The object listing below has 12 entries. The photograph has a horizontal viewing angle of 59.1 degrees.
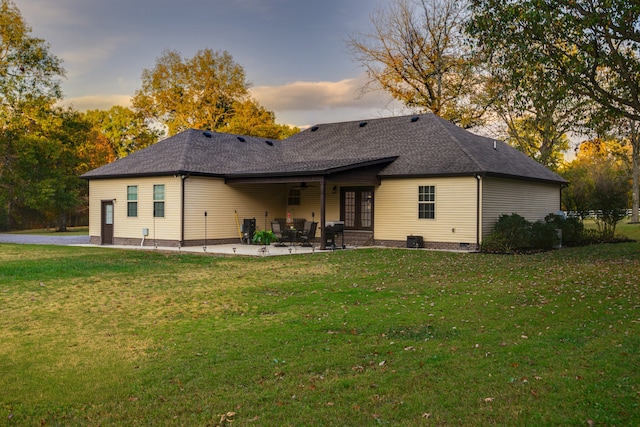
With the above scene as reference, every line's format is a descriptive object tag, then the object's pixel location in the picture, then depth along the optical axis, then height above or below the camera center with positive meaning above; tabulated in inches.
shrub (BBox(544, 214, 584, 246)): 956.6 -4.4
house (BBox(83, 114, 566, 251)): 834.2 +61.4
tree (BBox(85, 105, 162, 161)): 1982.0 +331.0
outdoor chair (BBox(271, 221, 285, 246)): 884.0 -8.0
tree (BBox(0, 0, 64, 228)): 1398.9 +343.0
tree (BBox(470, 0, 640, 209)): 497.5 +178.2
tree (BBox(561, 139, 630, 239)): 975.0 +43.6
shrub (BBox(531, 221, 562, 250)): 831.1 -13.2
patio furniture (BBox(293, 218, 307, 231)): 965.8 +2.5
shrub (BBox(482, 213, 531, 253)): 781.3 -15.1
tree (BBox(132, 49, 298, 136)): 1921.8 +458.7
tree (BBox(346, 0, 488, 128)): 1402.6 +412.5
